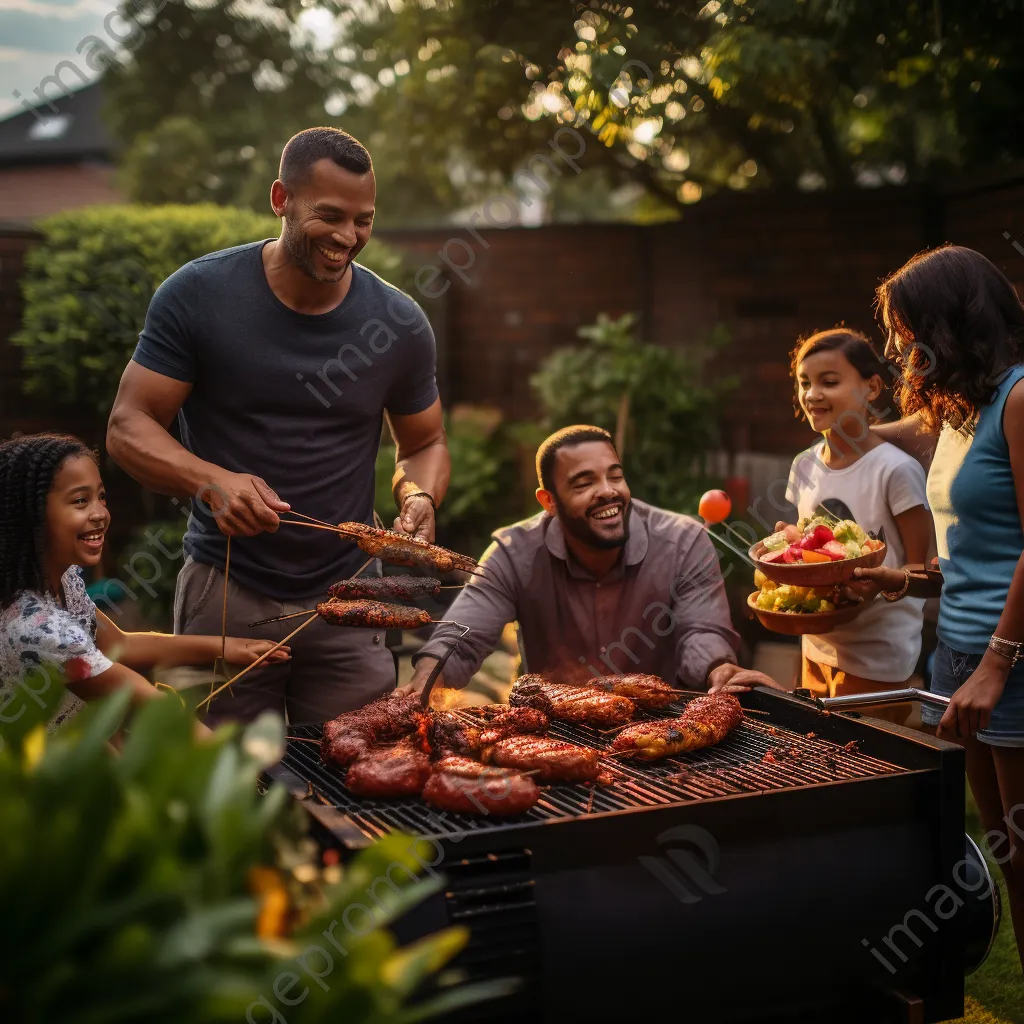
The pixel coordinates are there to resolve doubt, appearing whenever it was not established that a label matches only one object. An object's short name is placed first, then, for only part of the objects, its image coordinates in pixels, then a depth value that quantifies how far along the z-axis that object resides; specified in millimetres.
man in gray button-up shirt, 4035
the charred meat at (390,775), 2727
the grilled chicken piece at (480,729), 3045
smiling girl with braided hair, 2941
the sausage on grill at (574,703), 3318
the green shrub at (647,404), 7816
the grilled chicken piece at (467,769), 2656
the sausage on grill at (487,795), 2576
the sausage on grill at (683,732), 2998
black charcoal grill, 2326
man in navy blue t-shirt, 3375
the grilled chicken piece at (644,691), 3475
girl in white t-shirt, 4238
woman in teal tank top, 3105
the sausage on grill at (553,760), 2803
